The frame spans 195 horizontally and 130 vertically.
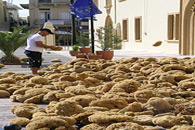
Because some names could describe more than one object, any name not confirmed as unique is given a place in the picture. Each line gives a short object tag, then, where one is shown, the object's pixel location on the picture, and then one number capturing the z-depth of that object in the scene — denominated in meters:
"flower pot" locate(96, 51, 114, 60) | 10.77
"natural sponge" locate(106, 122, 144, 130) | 2.57
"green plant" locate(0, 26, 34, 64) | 10.27
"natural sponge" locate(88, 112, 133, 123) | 2.76
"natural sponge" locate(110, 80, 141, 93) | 4.16
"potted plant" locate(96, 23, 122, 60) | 10.81
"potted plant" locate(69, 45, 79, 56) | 13.99
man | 6.97
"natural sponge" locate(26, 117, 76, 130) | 2.67
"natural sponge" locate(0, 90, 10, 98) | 4.44
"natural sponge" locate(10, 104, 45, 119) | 3.25
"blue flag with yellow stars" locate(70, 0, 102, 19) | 12.05
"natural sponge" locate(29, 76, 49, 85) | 5.03
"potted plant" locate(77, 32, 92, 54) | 14.97
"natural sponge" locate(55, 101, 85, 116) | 3.15
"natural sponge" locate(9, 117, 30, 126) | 2.95
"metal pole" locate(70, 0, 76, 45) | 18.45
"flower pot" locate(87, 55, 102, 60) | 10.19
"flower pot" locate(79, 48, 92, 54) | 14.92
